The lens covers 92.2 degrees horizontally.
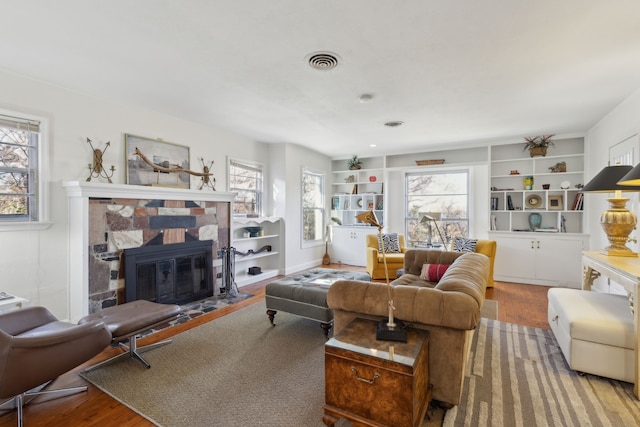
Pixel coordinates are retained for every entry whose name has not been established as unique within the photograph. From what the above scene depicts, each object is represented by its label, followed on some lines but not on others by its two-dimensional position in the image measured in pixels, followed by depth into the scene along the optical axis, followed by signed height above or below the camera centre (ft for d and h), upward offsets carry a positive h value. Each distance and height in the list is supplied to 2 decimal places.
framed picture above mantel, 12.23 +2.14
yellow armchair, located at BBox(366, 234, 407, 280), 17.10 -2.66
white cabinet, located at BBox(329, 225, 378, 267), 22.04 -2.34
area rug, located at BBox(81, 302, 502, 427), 6.16 -4.03
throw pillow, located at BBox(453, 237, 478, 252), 16.29 -1.72
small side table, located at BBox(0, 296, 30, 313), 7.78 -2.34
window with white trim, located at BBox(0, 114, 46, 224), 9.34 +1.30
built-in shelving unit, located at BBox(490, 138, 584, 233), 16.84 +1.49
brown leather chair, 5.27 -2.66
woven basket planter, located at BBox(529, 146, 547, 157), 16.89 +3.42
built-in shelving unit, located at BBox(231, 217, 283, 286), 16.83 -2.10
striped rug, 5.95 -3.98
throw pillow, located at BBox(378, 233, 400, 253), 18.35 -1.82
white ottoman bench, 7.02 -2.95
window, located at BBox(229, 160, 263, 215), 16.96 +1.55
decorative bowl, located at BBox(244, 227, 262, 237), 17.46 -1.04
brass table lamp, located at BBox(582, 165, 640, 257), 9.18 -0.03
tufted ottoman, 9.64 -2.78
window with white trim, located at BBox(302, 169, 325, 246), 20.99 +0.39
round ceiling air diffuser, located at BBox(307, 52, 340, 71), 8.09 +4.13
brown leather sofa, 5.70 -1.94
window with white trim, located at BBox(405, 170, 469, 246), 19.86 +0.67
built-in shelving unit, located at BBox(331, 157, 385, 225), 22.54 +1.73
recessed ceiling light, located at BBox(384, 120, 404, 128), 14.21 +4.19
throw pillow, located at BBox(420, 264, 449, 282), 11.19 -2.16
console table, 6.63 -1.56
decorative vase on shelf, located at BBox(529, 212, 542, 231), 17.39 -0.45
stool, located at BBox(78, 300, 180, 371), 7.63 -2.80
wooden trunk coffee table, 4.90 -2.80
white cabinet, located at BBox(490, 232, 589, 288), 15.80 -2.41
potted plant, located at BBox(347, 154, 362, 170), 22.57 +3.67
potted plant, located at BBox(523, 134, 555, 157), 16.86 +3.80
